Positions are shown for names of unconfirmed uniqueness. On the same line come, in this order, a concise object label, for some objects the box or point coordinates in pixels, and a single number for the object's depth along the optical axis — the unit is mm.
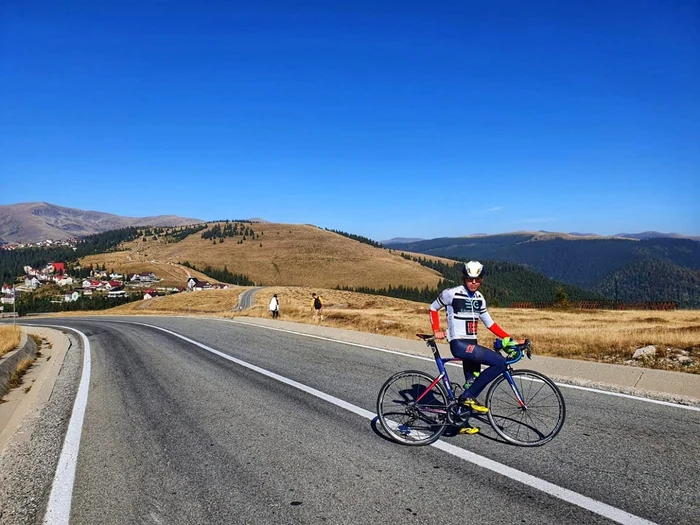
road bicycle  5801
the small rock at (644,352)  11671
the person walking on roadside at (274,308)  30109
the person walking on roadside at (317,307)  27148
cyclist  5836
